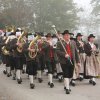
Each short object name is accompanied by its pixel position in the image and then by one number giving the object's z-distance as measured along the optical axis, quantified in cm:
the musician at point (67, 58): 1142
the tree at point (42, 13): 4116
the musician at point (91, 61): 1338
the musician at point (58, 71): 1409
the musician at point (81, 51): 1396
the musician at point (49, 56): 1280
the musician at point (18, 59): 1387
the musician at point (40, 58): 1315
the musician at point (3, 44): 1575
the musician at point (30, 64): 1269
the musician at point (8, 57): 1484
